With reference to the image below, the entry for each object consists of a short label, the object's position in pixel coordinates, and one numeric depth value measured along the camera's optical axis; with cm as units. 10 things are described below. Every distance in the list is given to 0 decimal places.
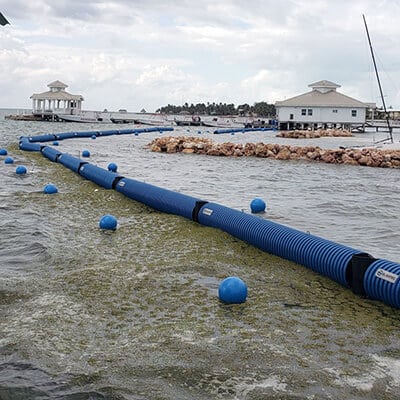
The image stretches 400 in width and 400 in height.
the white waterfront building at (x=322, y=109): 6462
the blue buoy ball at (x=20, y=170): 1894
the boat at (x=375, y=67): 2841
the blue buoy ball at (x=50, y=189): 1450
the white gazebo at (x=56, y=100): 8912
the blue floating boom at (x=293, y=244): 671
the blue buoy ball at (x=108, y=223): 1021
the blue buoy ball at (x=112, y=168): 2089
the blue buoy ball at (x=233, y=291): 639
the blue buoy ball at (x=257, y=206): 1277
